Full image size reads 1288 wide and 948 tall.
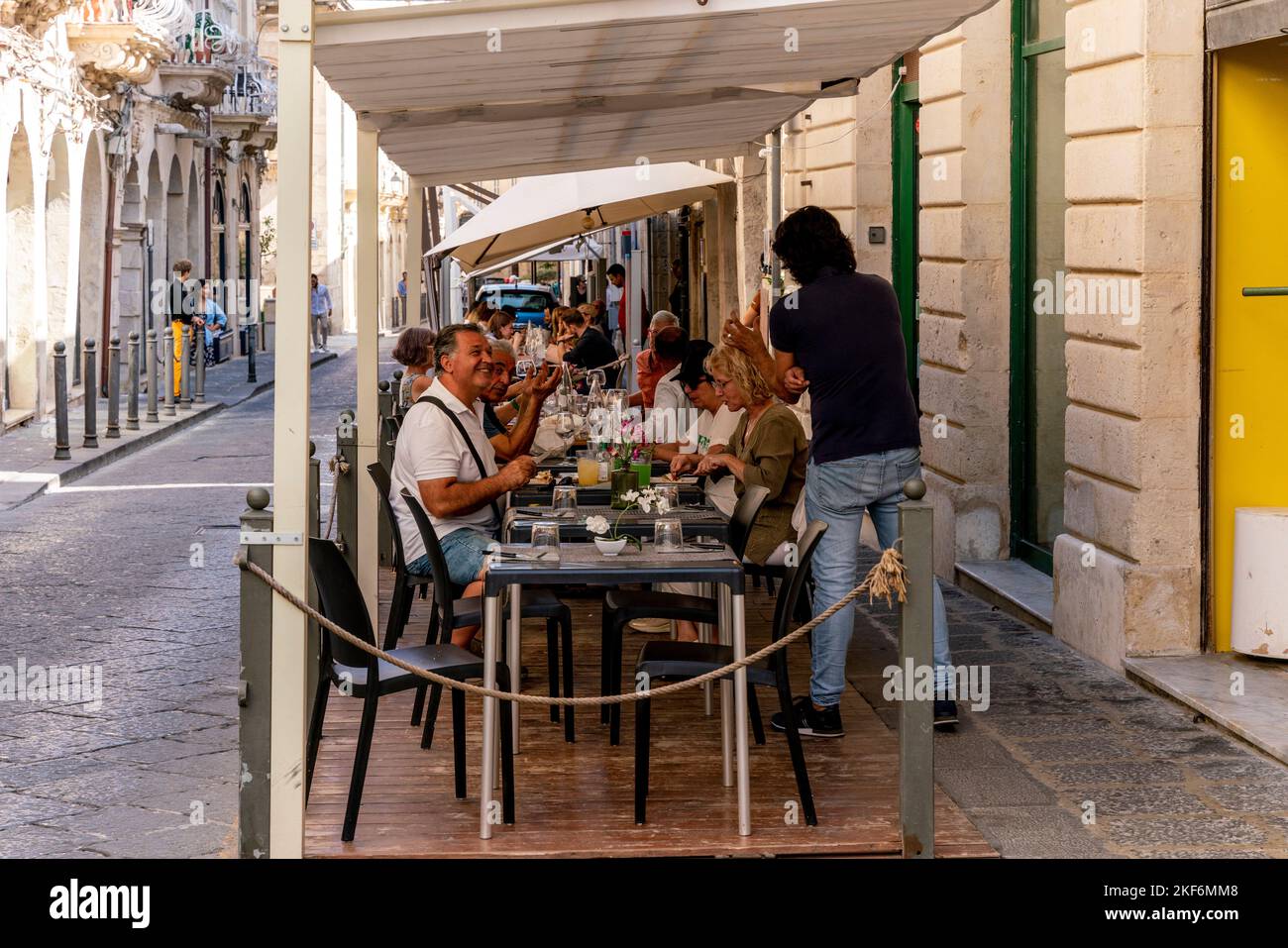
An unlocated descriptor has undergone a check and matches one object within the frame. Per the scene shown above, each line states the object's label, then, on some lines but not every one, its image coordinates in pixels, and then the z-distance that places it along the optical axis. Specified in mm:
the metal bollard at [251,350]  26922
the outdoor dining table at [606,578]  5474
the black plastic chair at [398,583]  6754
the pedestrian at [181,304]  24469
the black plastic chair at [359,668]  5449
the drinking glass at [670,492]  6996
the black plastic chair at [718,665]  5539
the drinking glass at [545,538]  5801
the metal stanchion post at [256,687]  5023
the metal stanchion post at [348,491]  8469
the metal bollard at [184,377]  22938
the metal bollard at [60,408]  16469
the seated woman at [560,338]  13641
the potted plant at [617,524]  5883
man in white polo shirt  6922
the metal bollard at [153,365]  20281
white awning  5664
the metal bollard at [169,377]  21761
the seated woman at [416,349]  10539
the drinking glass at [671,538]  5891
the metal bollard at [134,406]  19359
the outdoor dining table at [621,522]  6410
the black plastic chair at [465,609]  6426
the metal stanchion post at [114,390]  18016
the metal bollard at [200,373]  23844
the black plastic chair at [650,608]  6348
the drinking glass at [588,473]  7809
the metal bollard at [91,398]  17500
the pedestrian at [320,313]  40812
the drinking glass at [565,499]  6668
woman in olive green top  7340
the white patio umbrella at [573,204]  12938
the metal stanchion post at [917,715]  5145
